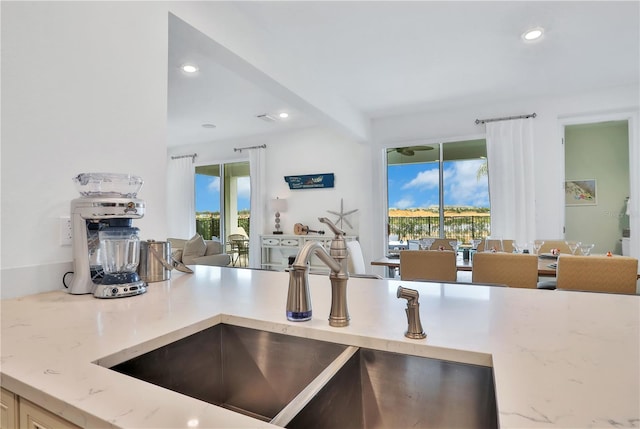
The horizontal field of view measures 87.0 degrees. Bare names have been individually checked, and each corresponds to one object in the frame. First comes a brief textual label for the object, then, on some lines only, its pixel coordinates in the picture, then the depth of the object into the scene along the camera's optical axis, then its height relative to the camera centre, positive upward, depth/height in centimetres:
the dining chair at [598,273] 232 -40
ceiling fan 513 +105
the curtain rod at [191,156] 670 +127
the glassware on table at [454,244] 386 -30
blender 121 -8
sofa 474 -50
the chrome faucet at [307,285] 85 -17
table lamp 574 +23
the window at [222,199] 654 +39
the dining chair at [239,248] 659 -57
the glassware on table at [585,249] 295 -28
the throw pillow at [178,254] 448 -46
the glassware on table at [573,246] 313 -28
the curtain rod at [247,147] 605 +131
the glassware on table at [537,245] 341 -29
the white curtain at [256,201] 596 +32
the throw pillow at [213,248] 513 -44
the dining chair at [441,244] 384 -31
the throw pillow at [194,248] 493 -43
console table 531 -49
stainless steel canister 147 -18
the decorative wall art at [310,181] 549 +63
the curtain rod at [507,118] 423 +128
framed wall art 580 +43
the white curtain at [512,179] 422 +50
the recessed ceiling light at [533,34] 269 +149
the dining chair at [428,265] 293 -42
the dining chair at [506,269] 261 -41
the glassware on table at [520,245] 414 -34
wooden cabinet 58 -35
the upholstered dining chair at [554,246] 347 -31
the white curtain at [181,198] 661 +42
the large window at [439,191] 486 +40
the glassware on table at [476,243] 370 -28
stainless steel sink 71 -39
